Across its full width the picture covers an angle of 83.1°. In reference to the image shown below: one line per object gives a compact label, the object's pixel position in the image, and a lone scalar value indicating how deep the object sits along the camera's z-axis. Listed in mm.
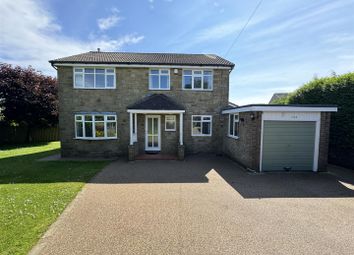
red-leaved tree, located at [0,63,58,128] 18359
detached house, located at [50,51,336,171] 12273
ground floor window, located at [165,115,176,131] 13117
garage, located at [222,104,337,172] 8992
